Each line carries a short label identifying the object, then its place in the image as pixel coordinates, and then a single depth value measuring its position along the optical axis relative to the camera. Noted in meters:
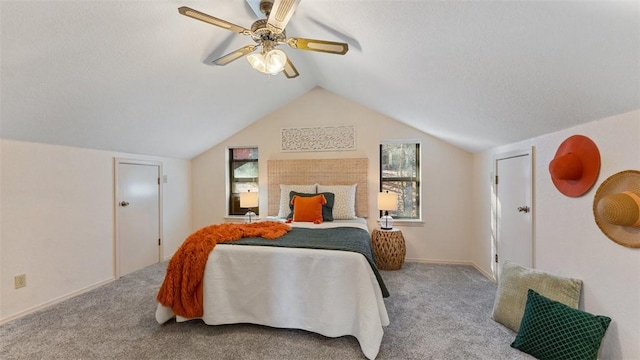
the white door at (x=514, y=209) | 2.38
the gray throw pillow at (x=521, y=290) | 1.78
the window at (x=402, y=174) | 4.01
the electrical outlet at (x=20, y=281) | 2.28
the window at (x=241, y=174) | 4.50
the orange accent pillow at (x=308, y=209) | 3.34
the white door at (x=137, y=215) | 3.30
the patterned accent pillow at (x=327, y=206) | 3.46
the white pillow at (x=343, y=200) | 3.62
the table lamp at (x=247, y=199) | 3.73
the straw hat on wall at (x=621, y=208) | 1.36
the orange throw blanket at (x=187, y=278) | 2.07
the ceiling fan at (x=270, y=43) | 1.62
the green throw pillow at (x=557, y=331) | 1.51
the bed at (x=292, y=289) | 1.87
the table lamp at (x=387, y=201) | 3.49
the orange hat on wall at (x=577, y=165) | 1.70
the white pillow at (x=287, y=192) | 3.79
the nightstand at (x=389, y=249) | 3.40
